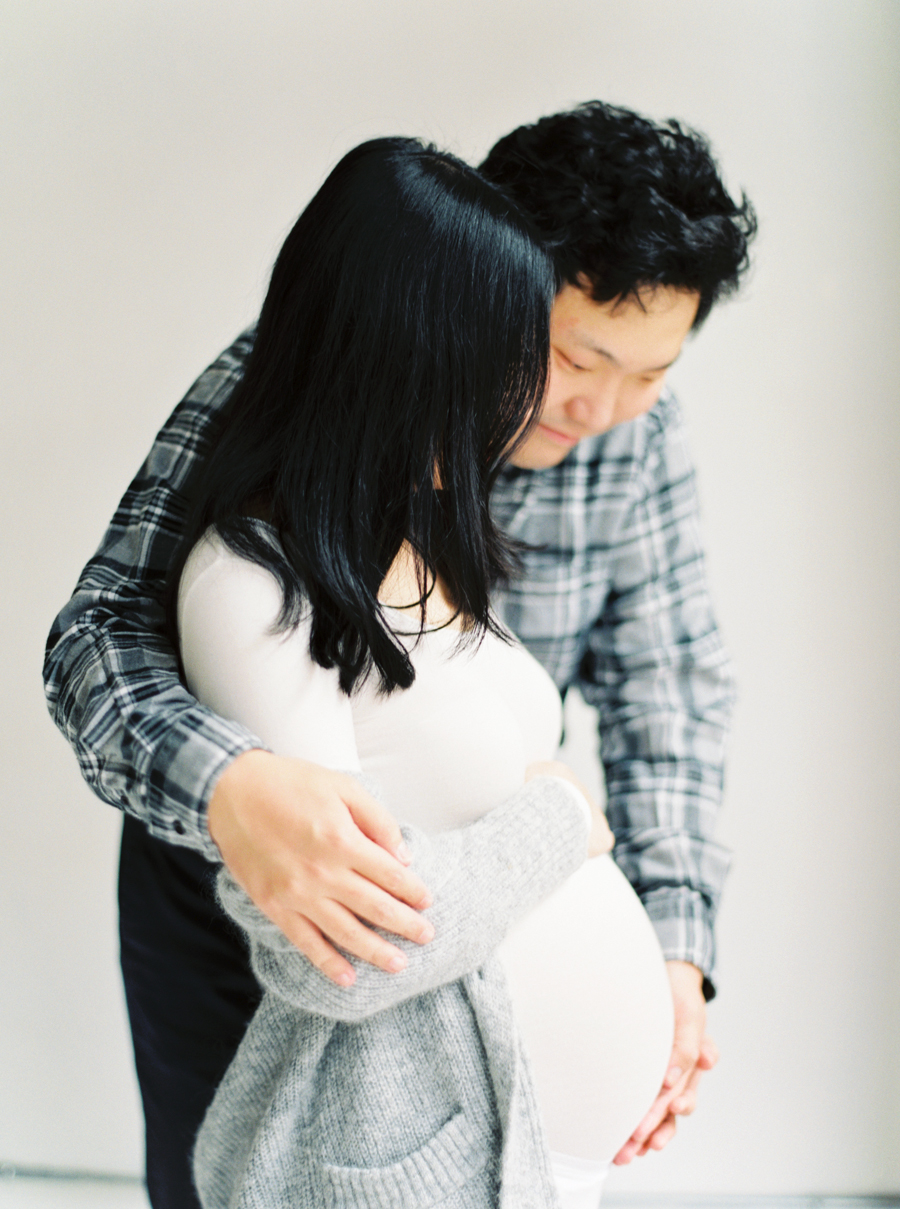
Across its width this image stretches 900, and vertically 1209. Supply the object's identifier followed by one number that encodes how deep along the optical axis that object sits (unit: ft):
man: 2.06
